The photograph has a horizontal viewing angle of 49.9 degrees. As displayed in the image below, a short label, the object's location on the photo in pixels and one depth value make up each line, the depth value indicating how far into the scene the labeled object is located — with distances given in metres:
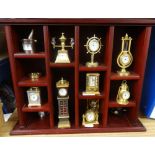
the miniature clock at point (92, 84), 0.95
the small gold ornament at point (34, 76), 0.94
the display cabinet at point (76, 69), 0.81
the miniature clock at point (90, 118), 0.99
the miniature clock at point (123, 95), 0.95
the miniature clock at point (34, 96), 0.94
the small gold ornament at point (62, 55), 0.88
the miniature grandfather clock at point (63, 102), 0.94
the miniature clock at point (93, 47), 0.90
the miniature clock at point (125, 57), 0.93
